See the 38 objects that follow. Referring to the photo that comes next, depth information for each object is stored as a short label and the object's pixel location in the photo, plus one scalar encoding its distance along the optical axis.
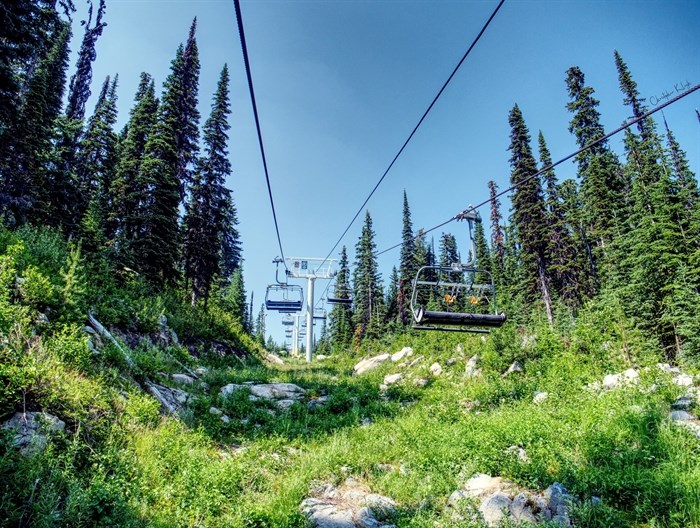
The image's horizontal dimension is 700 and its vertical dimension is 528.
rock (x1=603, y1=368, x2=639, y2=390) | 9.29
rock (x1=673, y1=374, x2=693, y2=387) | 8.28
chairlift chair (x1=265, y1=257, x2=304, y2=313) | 27.55
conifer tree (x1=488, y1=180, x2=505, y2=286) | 55.00
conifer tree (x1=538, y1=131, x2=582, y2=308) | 34.66
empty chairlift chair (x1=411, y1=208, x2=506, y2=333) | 10.02
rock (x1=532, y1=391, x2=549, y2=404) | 10.32
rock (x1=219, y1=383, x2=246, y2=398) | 11.37
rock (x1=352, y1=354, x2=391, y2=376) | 30.53
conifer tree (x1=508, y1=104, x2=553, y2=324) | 34.38
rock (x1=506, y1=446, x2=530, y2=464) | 6.43
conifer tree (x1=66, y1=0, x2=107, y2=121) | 38.78
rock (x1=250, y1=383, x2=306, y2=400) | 12.25
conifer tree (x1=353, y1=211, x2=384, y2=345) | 56.88
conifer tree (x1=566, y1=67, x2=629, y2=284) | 35.41
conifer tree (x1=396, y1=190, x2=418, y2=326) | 47.19
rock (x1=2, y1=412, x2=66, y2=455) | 4.58
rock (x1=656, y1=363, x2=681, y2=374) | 9.85
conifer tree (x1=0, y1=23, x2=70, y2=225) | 20.98
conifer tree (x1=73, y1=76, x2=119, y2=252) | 29.76
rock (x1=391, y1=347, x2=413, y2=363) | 28.94
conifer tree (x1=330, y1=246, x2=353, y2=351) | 67.31
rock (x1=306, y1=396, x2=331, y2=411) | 11.70
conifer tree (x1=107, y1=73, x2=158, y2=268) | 20.72
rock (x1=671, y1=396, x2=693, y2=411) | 7.21
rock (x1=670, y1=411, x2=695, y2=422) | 6.79
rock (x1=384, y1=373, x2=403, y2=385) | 19.01
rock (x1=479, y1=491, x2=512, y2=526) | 4.81
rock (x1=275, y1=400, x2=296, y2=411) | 11.31
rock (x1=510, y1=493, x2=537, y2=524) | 4.88
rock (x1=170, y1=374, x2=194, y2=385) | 11.59
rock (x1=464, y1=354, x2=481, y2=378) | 17.06
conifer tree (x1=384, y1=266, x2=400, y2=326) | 56.19
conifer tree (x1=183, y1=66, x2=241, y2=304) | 28.47
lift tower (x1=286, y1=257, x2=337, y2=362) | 32.56
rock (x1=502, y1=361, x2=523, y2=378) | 14.66
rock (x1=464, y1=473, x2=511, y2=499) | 5.67
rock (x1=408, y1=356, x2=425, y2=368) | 25.34
